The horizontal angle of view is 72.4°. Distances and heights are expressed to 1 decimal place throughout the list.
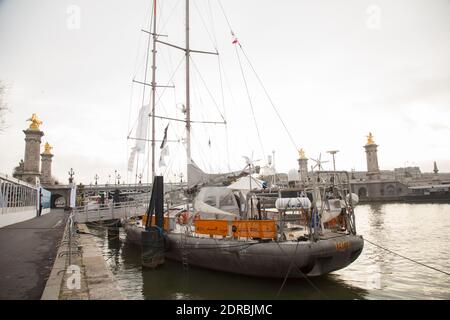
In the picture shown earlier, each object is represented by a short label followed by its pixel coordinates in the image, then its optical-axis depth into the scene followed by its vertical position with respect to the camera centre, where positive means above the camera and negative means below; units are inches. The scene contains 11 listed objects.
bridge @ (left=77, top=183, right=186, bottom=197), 3983.8 +89.6
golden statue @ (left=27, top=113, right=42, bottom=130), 3733.0 +911.1
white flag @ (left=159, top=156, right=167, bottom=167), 1017.5 +102.9
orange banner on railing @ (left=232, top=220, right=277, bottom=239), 473.1 -60.4
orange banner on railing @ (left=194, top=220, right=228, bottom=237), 537.2 -63.6
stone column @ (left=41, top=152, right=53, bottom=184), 4202.8 +447.9
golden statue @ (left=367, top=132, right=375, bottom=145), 4848.2 +758.3
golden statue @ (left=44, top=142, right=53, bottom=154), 4303.6 +682.0
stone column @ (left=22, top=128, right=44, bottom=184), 3558.1 +521.2
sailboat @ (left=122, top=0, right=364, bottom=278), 451.6 -73.6
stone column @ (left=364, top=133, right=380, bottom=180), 4793.3 +487.6
